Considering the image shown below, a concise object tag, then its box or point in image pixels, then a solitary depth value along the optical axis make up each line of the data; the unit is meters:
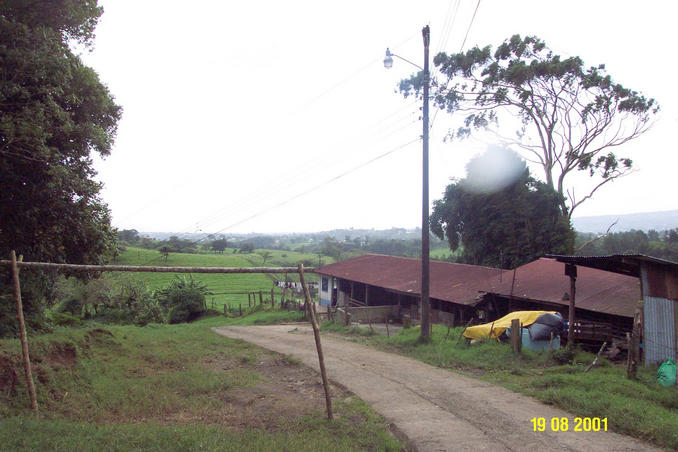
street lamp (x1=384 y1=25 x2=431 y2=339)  13.73
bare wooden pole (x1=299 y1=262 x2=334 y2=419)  6.25
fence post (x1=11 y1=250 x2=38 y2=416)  6.13
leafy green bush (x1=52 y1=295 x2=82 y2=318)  27.27
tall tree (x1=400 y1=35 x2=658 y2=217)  25.56
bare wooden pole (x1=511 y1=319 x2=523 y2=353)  11.16
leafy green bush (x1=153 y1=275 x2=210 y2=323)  32.78
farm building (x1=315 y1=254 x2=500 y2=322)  21.27
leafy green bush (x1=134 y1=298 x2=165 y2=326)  25.11
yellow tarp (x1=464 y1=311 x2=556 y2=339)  12.25
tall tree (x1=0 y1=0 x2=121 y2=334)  8.73
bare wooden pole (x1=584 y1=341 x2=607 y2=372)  9.34
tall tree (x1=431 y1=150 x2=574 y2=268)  26.23
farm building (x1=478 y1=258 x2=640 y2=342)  12.41
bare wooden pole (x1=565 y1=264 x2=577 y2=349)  10.85
